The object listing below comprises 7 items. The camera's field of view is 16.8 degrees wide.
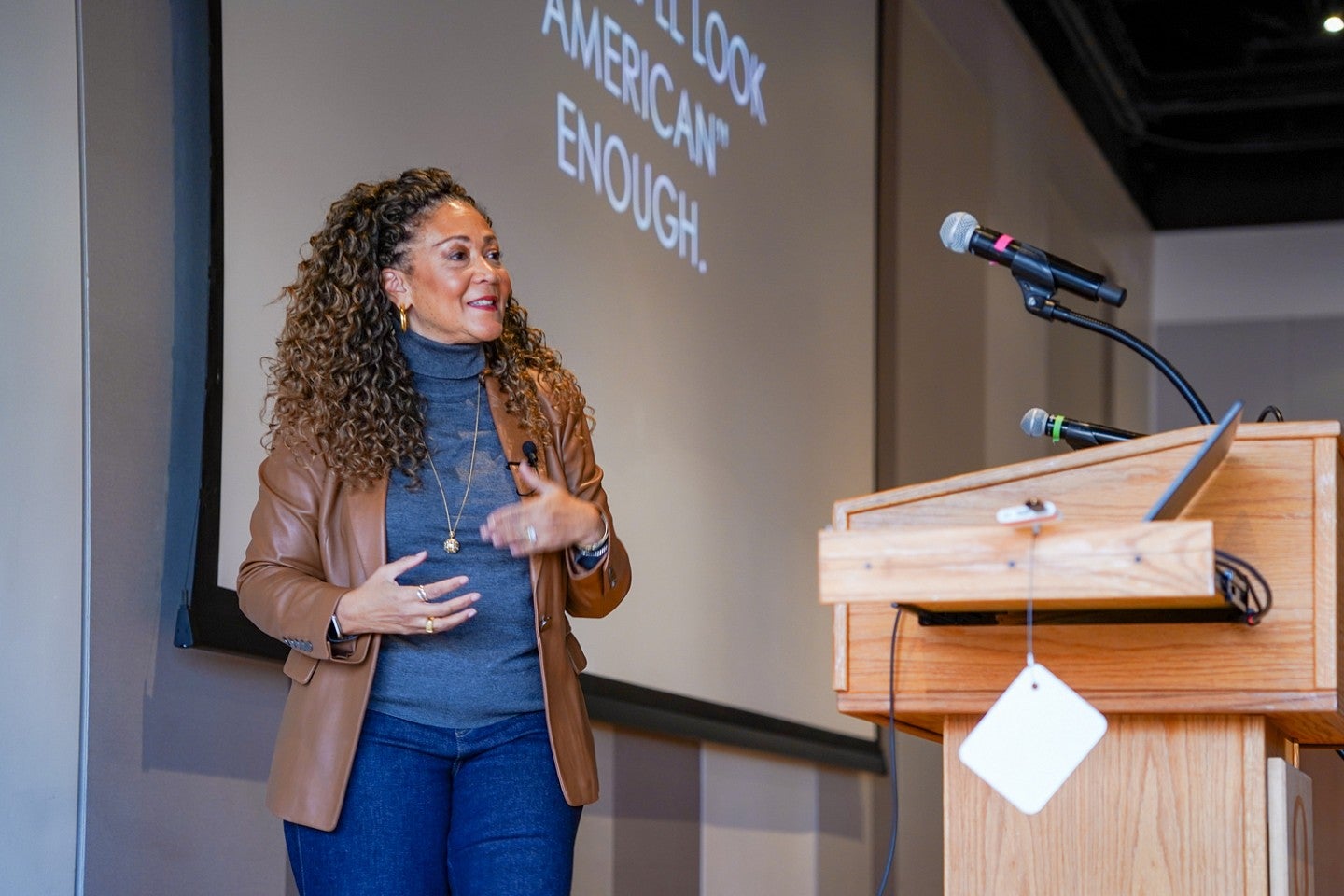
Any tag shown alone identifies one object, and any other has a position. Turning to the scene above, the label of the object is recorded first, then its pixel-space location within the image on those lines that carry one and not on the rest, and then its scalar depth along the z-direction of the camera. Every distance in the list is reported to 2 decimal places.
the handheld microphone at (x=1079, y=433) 5.82
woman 5.76
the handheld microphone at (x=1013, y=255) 5.70
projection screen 6.59
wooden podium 5.41
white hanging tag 5.21
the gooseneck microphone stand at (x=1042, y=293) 5.72
